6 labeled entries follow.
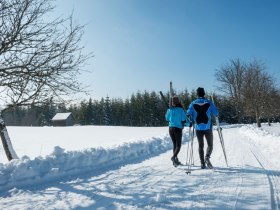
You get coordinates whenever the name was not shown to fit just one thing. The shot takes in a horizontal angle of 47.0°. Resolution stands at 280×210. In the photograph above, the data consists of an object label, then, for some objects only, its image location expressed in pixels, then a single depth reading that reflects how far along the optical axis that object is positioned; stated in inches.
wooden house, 3080.7
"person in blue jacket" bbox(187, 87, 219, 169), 354.9
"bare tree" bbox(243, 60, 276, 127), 1733.5
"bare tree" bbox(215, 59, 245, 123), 2360.0
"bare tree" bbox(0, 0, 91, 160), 346.7
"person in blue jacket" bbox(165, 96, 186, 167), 383.9
